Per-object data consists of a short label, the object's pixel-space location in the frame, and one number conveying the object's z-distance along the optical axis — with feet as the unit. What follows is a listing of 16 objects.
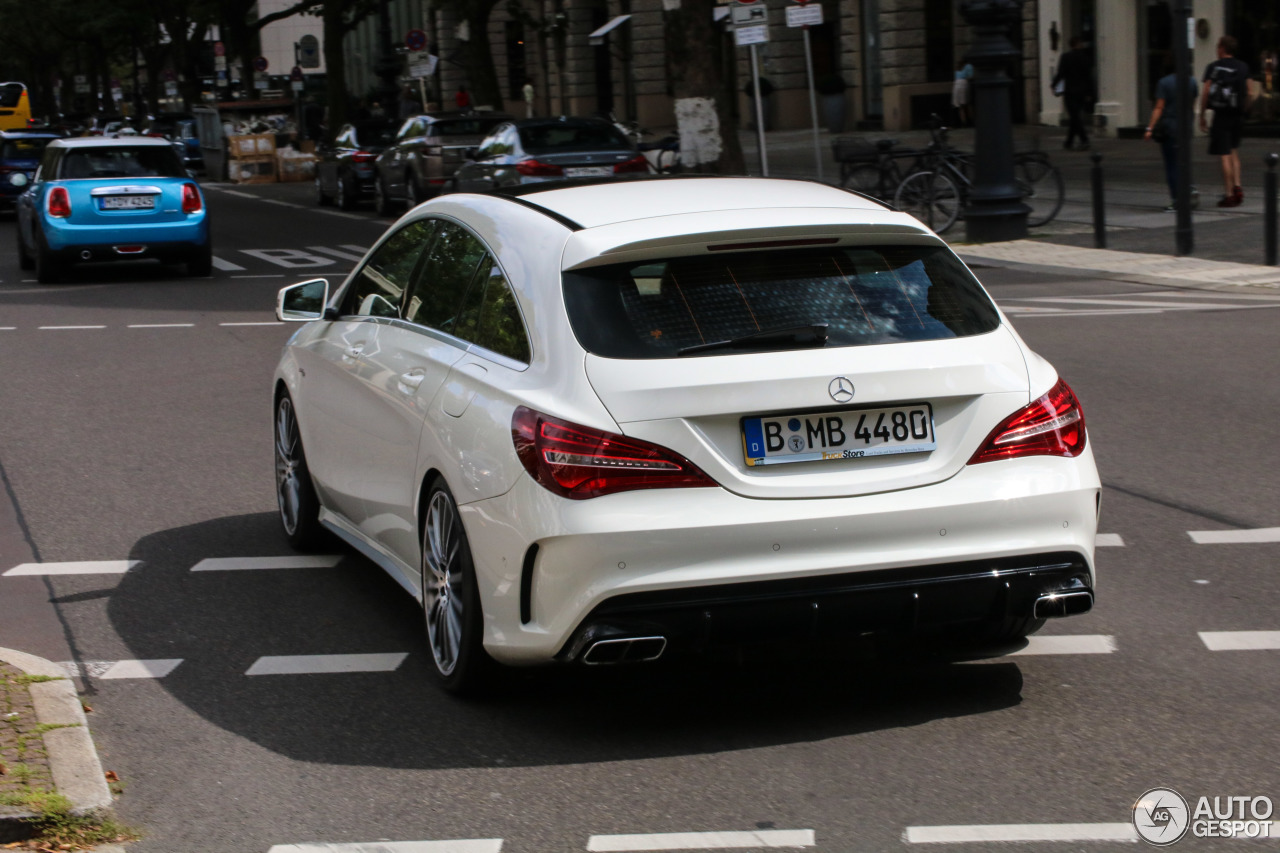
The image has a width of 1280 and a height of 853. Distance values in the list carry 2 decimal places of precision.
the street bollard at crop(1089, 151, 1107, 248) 60.08
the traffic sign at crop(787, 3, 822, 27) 76.48
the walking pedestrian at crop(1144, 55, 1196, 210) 66.54
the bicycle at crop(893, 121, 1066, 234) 67.56
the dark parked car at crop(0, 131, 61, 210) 105.70
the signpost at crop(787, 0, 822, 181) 76.48
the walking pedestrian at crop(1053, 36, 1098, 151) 103.76
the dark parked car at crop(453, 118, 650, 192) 73.67
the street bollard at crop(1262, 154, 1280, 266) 51.93
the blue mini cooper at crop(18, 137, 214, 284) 63.87
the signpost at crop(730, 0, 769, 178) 74.18
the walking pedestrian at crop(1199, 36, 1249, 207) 64.85
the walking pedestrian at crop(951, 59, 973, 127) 129.70
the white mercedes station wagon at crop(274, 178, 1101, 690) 14.73
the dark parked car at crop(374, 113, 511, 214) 88.38
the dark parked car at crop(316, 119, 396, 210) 102.58
